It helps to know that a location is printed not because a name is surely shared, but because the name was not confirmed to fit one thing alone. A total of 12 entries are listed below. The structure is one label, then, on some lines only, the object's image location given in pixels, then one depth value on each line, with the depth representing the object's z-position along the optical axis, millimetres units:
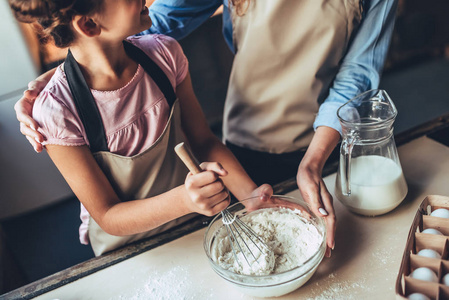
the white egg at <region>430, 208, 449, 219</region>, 821
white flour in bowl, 812
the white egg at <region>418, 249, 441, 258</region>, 740
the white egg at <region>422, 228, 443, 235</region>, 787
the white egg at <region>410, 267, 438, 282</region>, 690
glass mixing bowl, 755
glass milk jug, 913
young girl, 878
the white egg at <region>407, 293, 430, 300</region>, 665
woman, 1169
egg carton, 673
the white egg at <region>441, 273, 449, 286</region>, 692
